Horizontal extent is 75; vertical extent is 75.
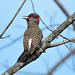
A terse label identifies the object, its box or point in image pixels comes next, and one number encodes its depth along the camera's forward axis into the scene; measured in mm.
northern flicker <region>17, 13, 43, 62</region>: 7263
